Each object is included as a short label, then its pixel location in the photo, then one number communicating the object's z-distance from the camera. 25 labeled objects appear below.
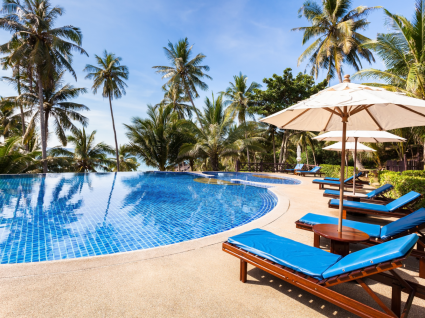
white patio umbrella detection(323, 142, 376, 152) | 7.94
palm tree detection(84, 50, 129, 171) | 21.73
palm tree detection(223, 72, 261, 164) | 24.20
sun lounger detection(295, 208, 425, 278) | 2.75
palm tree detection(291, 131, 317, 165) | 21.90
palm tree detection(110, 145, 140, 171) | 22.72
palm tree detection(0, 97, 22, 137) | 22.33
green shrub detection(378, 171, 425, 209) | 5.62
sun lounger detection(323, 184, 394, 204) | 5.91
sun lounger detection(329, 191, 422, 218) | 4.33
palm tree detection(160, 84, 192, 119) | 25.82
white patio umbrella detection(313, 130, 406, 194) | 6.09
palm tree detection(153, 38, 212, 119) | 20.72
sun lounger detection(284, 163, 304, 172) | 16.56
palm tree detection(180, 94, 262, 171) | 18.09
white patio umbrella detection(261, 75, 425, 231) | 2.50
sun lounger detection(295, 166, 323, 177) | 15.12
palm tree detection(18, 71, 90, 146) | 19.23
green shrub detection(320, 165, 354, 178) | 14.60
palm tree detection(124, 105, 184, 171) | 19.78
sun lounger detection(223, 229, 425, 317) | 1.75
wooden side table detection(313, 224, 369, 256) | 2.69
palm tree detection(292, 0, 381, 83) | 15.78
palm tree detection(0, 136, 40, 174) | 12.63
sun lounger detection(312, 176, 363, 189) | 8.94
